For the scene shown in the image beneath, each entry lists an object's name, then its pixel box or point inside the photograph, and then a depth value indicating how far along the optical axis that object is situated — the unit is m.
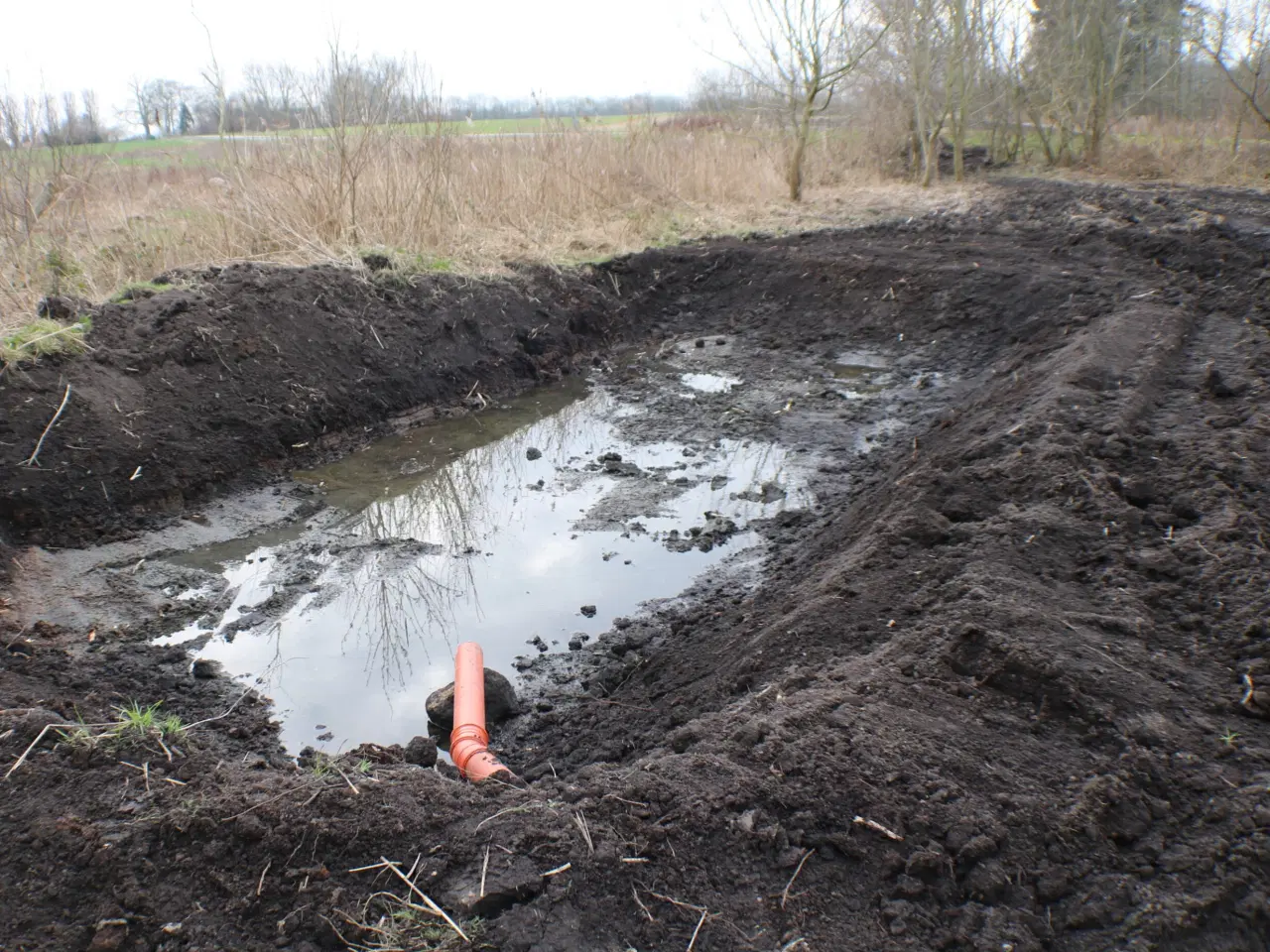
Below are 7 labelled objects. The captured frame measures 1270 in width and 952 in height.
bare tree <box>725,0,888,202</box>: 13.85
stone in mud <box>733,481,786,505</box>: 5.61
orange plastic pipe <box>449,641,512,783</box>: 2.99
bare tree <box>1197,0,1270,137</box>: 15.28
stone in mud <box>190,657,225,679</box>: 3.86
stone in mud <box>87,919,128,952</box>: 1.99
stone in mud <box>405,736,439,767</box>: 3.15
